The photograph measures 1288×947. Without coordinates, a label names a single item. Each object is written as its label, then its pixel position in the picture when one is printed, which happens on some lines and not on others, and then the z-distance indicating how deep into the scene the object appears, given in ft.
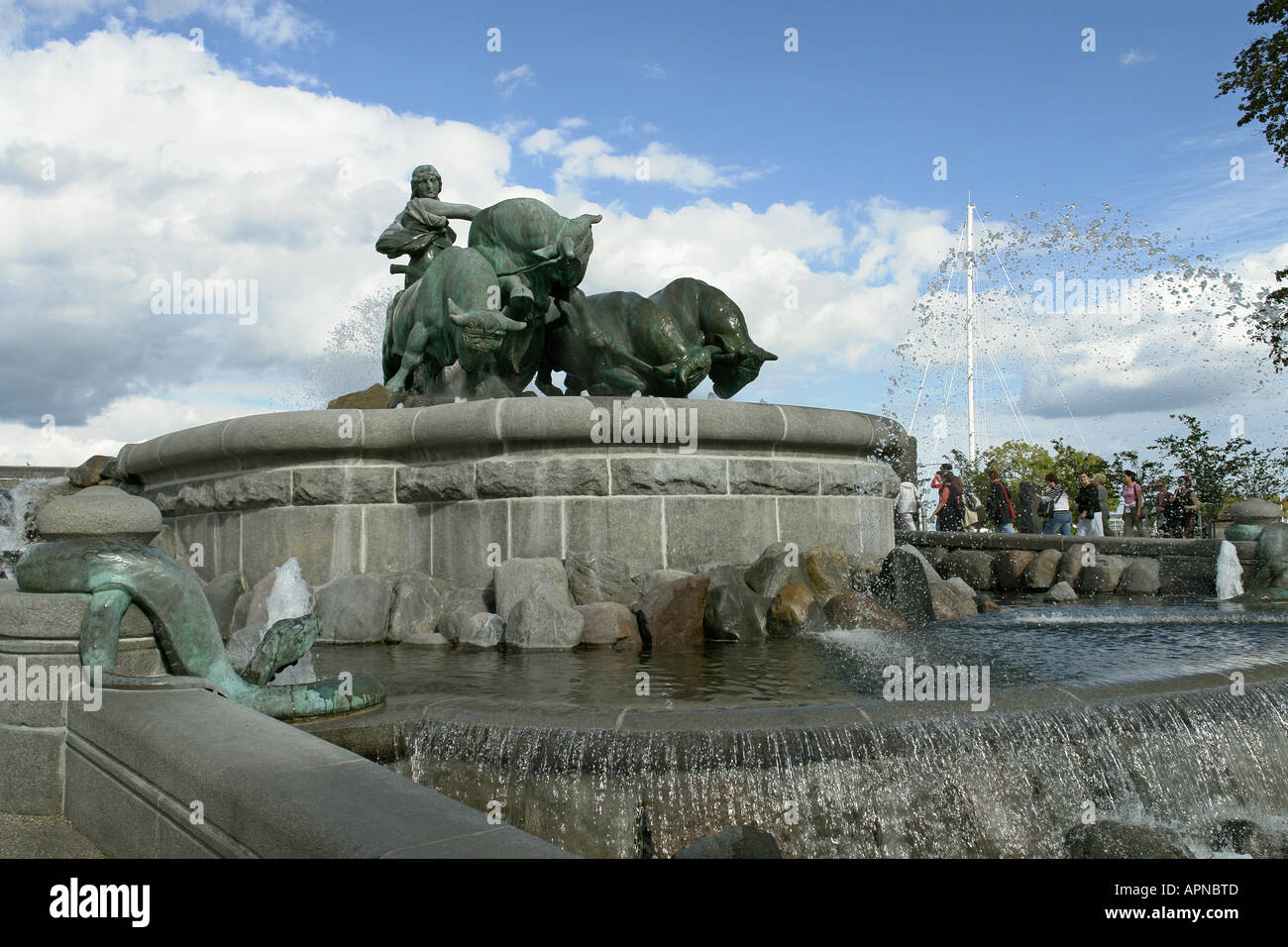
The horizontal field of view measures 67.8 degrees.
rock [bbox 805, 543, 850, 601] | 24.08
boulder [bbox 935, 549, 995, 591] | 39.75
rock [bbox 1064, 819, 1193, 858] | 10.35
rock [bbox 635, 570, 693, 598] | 24.15
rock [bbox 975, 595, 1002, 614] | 28.50
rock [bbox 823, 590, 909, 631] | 22.75
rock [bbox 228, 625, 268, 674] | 17.98
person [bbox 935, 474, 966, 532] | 53.21
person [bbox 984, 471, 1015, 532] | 53.57
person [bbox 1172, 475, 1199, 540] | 55.01
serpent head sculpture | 10.43
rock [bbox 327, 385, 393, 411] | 37.70
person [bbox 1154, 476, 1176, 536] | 57.00
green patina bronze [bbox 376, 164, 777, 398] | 30.50
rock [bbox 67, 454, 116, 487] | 37.40
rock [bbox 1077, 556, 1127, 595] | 36.83
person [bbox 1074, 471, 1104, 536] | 56.65
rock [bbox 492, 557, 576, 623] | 23.32
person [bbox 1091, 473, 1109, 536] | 56.84
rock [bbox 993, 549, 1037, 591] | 38.63
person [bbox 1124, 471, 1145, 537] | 58.65
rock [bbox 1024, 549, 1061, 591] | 37.76
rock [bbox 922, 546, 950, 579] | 40.81
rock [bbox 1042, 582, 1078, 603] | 34.45
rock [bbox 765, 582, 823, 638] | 22.43
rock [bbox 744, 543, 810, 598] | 24.03
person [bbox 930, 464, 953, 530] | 53.72
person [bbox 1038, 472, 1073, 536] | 52.47
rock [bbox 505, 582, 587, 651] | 21.57
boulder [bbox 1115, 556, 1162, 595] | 36.63
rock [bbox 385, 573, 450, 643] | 23.50
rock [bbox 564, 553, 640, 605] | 23.45
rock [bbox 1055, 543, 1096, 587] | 37.40
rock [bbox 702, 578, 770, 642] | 22.12
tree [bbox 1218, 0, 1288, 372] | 54.95
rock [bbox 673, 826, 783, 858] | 8.67
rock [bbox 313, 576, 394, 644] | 23.56
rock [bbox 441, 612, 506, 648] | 22.26
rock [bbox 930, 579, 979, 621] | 26.63
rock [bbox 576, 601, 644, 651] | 21.68
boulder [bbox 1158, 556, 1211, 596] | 35.78
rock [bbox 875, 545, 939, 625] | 25.29
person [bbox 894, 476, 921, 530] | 47.65
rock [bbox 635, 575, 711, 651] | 21.89
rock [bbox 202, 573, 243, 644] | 25.94
